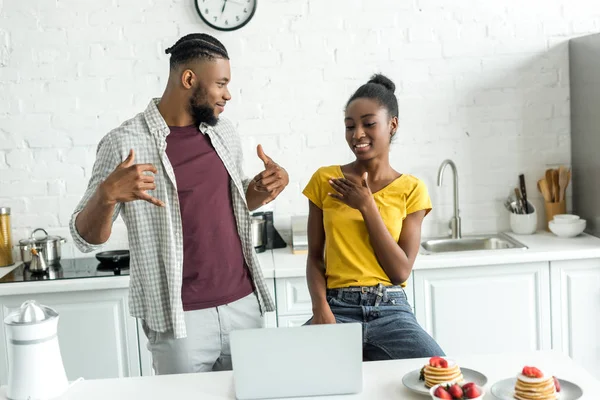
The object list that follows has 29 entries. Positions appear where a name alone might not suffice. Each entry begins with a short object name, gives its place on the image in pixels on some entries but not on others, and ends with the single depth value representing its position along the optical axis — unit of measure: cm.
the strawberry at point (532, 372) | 174
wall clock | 368
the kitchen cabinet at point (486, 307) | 339
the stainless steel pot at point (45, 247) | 348
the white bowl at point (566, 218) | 369
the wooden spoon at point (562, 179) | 383
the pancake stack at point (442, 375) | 183
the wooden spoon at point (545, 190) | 386
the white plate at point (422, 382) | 184
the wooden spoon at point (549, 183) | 386
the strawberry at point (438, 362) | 185
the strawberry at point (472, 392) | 169
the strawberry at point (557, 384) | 177
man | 230
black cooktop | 333
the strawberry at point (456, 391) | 169
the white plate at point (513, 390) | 177
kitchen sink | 379
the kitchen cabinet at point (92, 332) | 330
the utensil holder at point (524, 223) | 380
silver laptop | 182
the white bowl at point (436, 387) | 169
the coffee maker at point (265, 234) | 357
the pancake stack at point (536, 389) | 174
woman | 232
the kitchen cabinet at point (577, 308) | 344
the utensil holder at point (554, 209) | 385
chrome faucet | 382
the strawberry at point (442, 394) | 169
